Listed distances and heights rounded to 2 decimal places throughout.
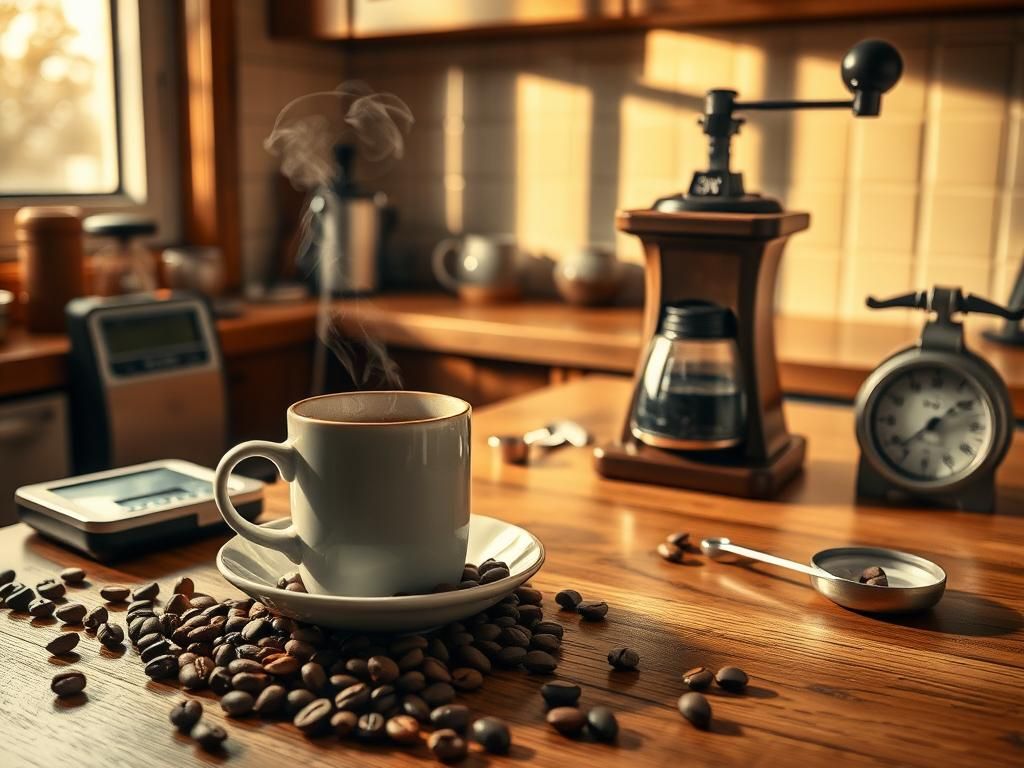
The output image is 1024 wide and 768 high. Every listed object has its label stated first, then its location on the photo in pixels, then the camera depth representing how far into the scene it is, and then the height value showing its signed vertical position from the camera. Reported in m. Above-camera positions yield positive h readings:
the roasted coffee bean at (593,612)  0.79 -0.31
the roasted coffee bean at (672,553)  0.93 -0.31
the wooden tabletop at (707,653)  0.61 -0.31
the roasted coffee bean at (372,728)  0.61 -0.31
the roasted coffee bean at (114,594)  0.81 -0.31
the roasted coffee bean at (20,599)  0.80 -0.31
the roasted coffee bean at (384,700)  0.63 -0.30
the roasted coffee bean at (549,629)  0.74 -0.30
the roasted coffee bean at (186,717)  0.62 -0.31
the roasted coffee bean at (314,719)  0.62 -0.31
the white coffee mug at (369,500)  0.72 -0.21
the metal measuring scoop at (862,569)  0.81 -0.30
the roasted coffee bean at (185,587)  0.83 -0.31
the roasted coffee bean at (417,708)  0.63 -0.30
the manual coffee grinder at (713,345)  1.13 -0.16
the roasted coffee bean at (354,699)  0.63 -0.30
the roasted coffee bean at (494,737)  0.60 -0.30
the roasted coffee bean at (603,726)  0.61 -0.30
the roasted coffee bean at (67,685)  0.66 -0.31
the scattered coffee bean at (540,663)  0.69 -0.30
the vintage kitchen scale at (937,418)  1.07 -0.22
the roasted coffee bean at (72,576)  0.86 -0.31
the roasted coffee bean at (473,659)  0.69 -0.30
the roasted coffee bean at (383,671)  0.66 -0.29
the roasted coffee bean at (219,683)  0.67 -0.31
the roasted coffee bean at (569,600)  0.81 -0.31
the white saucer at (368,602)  0.68 -0.27
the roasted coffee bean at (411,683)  0.65 -0.30
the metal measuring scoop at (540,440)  1.24 -0.30
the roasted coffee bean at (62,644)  0.72 -0.31
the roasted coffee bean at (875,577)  0.82 -0.29
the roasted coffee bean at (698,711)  0.63 -0.30
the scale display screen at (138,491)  0.96 -0.28
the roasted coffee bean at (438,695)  0.65 -0.30
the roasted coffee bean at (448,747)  0.59 -0.30
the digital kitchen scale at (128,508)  0.91 -0.29
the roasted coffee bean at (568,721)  0.62 -0.30
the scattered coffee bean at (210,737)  0.60 -0.31
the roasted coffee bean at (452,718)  0.62 -0.30
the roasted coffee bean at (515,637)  0.72 -0.30
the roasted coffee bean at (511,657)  0.70 -0.30
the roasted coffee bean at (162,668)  0.69 -0.31
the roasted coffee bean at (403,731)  0.61 -0.31
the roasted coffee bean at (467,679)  0.67 -0.31
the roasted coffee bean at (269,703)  0.64 -0.31
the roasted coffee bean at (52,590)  0.82 -0.31
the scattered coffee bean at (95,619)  0.77 -0.31
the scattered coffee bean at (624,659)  0.70 -0.30
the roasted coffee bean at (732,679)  0.67 -0.30
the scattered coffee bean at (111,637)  0.73 -0.31
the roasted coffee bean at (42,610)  0.79 -0.31
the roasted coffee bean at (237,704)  0.64 -0.31
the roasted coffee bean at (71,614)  0.78 -0.31
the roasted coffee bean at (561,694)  0.65 -0.30
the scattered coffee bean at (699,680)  0.67 -0.30
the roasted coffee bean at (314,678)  0.66 -0.30
